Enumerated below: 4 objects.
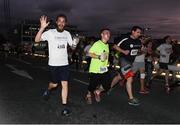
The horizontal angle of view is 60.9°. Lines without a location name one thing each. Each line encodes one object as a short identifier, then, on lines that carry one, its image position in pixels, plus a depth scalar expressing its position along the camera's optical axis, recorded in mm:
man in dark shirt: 3709
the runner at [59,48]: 3094
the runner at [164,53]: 5141
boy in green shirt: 3532
